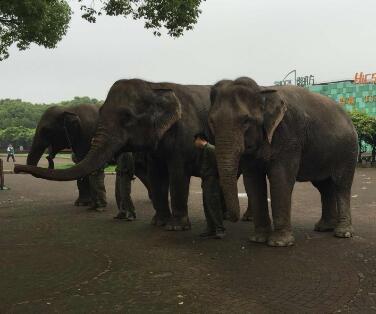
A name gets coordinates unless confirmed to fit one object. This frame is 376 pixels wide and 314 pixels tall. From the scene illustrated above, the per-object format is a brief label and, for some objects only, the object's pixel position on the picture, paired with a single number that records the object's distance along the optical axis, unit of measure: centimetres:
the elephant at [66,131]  1145
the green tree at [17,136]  8981
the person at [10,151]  4136
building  6500
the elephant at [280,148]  655
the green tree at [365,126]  3512
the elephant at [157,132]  777
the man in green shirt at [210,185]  761
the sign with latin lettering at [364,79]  6550
